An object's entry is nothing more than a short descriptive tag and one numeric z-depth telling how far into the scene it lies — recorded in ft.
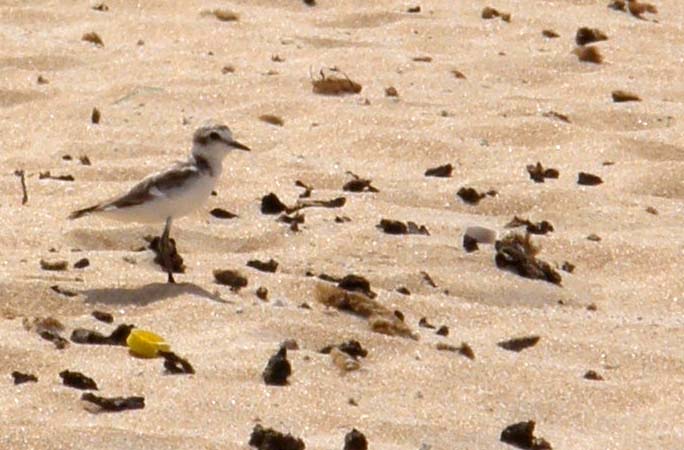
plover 47.01
